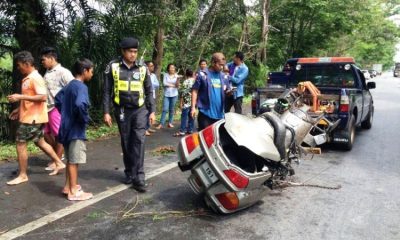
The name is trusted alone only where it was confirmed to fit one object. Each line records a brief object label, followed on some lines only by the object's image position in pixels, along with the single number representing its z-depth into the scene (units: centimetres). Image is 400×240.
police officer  500
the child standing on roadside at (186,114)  905
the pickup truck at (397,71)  7152
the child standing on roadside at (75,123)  450
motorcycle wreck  392
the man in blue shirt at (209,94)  565
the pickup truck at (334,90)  754
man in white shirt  572
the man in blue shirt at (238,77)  792
